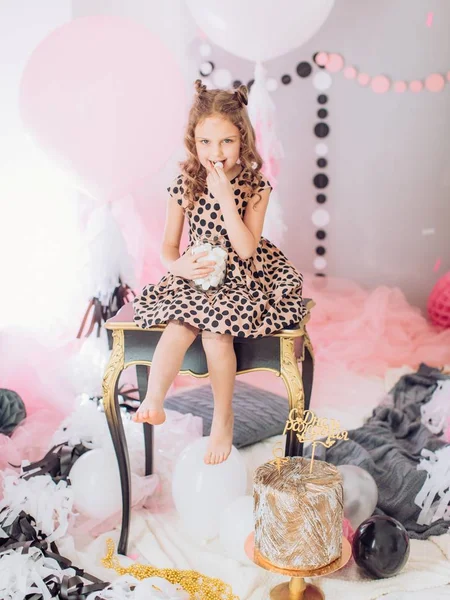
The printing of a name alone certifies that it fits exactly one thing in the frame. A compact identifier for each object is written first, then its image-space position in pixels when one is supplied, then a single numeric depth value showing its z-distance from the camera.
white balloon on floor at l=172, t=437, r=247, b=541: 1.89
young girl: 1.76
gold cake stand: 1.50
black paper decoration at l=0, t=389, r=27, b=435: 2.42
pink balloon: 2.43
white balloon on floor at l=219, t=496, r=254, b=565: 1.78
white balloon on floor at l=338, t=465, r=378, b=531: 1.94
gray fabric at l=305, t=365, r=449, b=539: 2.08
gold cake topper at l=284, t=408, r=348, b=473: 1.58
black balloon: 1.73
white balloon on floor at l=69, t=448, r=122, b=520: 1.98
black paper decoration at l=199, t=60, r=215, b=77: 3.91
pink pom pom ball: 3.72
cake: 1.49
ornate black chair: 1.80
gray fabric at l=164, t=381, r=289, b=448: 2.55
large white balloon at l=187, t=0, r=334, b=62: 2.83
